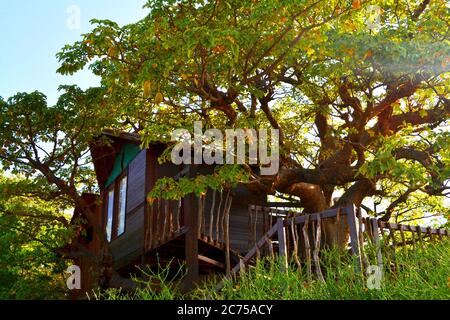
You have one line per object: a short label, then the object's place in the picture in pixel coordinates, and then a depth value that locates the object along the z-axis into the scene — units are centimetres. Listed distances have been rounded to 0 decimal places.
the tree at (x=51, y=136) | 1692
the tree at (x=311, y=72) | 1033
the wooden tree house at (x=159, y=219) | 1434
